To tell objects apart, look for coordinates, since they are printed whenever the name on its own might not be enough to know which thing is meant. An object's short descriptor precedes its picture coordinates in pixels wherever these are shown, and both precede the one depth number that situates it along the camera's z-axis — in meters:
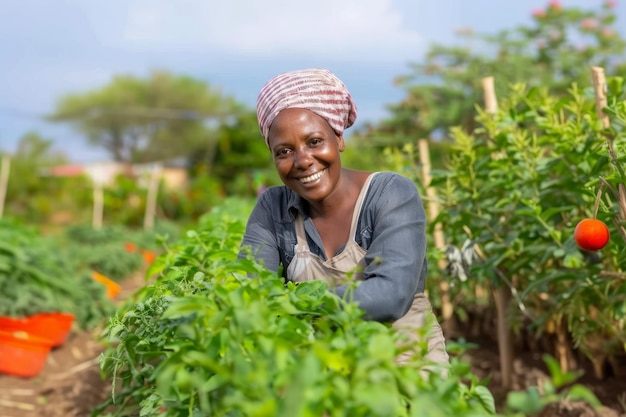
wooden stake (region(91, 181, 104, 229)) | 14.94
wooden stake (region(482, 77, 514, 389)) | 3.92
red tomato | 2.29
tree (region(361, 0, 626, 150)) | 15.69
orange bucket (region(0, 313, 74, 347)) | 4.74
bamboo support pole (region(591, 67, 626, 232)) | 3.15
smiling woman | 2.15
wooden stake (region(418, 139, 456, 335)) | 4.46
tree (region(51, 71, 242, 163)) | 24.20
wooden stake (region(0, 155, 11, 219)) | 13.37
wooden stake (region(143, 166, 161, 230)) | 15.88
